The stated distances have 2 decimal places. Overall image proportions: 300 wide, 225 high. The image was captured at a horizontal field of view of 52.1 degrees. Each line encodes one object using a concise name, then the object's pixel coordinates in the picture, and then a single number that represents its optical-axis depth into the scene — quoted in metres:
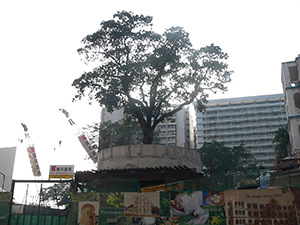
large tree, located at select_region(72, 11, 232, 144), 28.80
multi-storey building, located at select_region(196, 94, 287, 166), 110.88
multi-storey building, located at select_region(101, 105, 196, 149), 106.56
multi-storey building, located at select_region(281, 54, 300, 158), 37.57
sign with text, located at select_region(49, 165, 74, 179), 46.75
